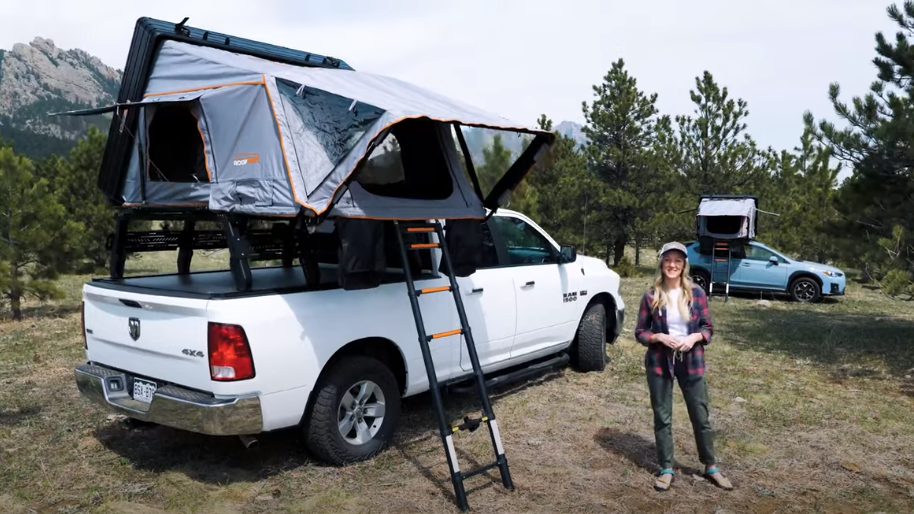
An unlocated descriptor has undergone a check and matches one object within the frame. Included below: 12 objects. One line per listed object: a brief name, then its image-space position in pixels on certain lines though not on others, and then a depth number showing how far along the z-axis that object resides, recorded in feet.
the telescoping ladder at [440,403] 14.43
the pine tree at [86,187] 55.72
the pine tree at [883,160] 27.12
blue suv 50.01
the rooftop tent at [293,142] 14.89
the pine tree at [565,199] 69.31
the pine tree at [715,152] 74.54
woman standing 15.10
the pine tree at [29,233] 37.14
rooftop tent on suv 49.44
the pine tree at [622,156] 71.72
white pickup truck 14.01
